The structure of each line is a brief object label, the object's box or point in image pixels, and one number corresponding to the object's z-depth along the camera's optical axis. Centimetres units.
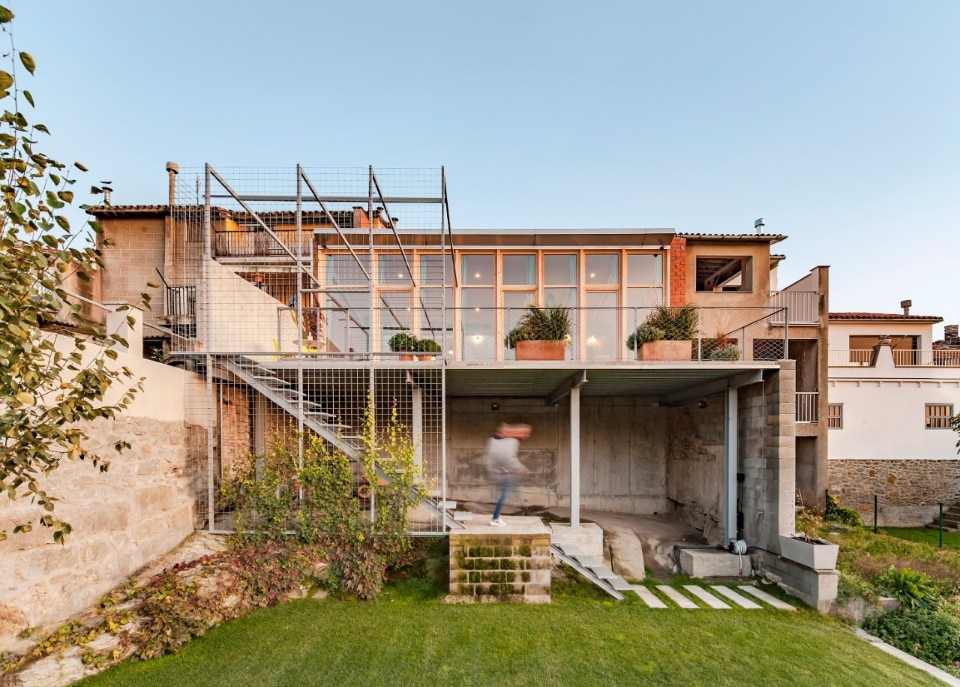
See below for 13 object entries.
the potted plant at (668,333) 763
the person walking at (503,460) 683
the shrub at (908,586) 591
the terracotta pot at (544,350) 758
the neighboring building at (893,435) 1431
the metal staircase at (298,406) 674
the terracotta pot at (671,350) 762
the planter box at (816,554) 626
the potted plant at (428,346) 762
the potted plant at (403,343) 778
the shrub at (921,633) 521
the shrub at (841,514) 1210
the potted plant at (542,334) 759
